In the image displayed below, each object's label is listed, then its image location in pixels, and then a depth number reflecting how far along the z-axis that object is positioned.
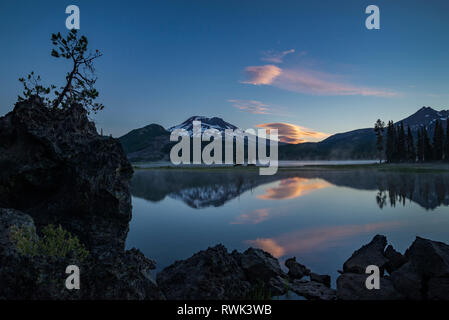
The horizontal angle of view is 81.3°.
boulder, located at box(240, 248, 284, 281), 11.58
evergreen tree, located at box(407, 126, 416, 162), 127.16
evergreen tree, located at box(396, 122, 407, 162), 126.88
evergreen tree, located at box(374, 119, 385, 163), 139.12
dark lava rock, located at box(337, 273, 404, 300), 9.50
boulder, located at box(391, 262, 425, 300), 9.45
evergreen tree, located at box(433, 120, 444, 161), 119.88
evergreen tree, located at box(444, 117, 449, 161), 115.94
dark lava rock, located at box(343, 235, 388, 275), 12.33
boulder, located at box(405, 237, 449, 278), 9.20
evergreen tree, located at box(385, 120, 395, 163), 129.25
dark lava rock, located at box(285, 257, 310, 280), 12.56
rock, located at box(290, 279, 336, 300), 10.28
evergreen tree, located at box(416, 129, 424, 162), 126.12
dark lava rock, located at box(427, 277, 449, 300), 8.84
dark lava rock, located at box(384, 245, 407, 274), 12.72
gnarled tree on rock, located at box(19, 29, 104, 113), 13.56
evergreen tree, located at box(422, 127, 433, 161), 122.69
